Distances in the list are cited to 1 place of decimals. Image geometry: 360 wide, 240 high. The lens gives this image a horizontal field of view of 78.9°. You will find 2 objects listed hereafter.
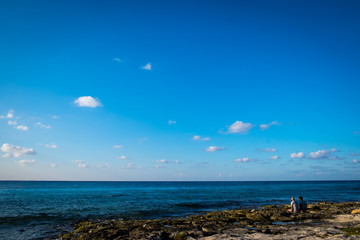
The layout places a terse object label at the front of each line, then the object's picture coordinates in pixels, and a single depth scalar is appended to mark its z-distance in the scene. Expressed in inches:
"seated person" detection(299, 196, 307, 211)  893.8
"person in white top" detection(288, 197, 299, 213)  862.2
